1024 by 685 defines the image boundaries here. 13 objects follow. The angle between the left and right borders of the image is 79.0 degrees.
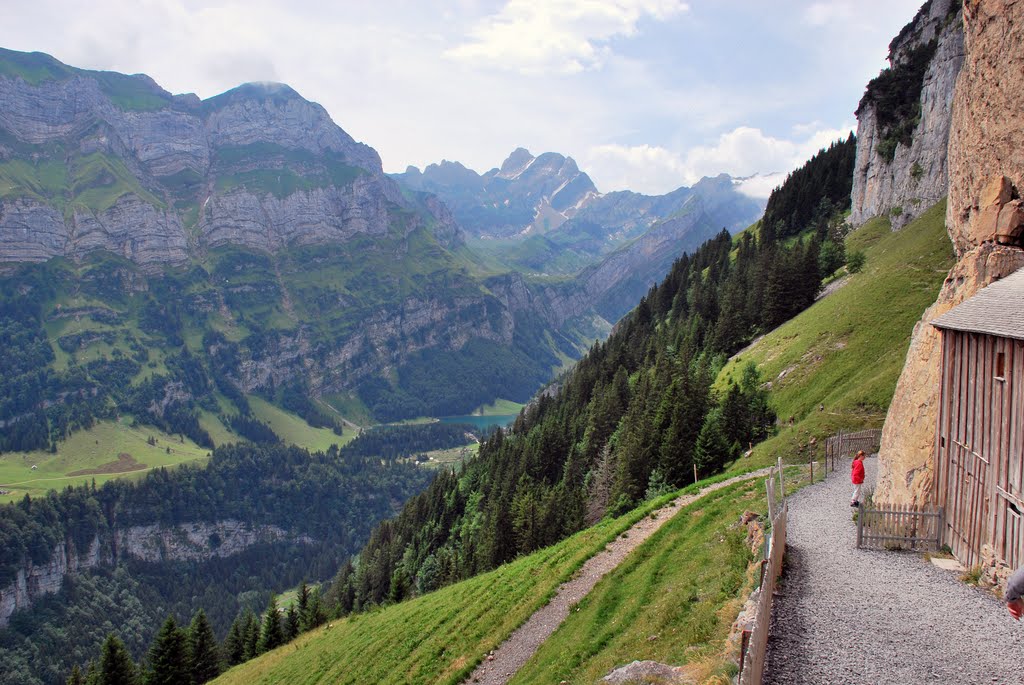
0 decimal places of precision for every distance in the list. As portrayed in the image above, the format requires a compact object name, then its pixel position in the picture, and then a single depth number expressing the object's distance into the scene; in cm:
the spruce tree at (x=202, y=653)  6806
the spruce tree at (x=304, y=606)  7257
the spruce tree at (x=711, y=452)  4831
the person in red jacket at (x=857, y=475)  2561
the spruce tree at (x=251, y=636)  7325
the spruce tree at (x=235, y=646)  7598
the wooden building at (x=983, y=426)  1692
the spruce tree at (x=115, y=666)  6562
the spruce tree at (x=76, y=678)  6738
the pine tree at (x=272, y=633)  7212
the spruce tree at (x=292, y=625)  7273
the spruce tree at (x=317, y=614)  7266
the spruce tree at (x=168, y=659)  6562
